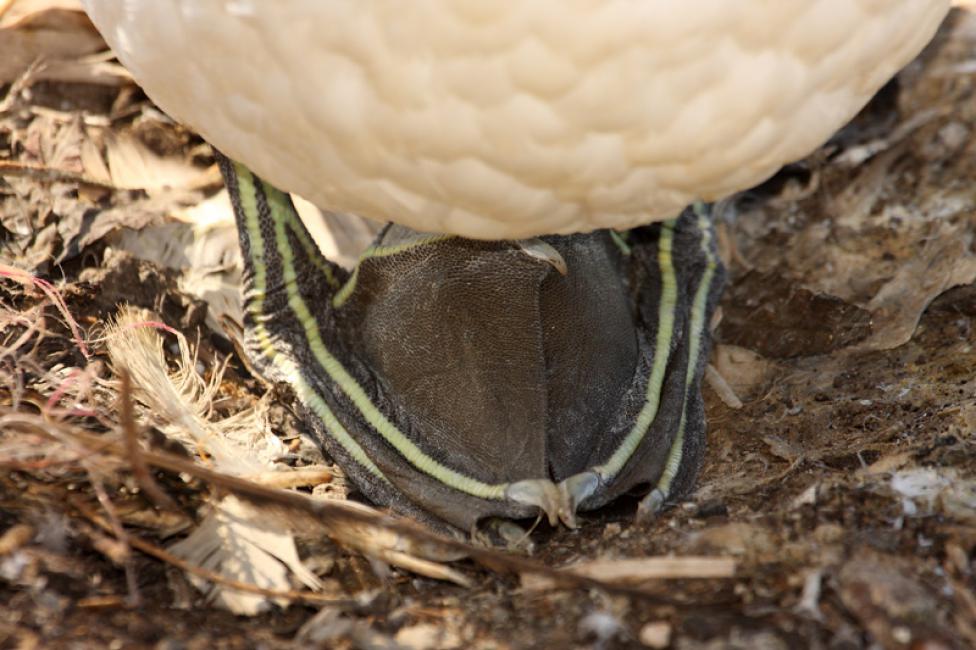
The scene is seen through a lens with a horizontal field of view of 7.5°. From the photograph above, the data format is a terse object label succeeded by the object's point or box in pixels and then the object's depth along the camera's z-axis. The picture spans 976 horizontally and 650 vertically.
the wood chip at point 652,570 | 1.72
